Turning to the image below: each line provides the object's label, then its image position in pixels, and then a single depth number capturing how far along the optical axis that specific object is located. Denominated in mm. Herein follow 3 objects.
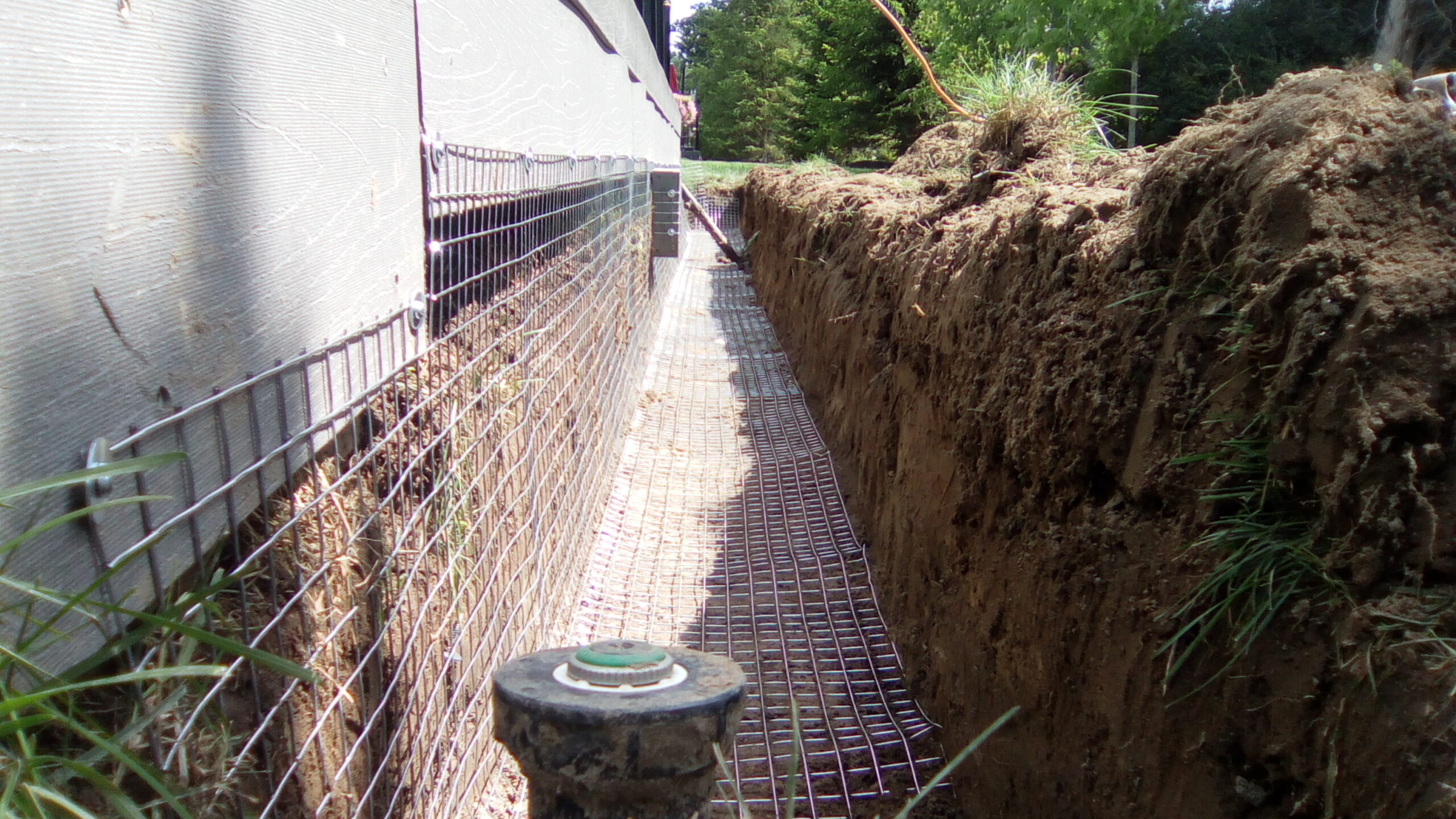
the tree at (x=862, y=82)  20381
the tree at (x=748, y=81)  37151
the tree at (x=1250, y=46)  14595
